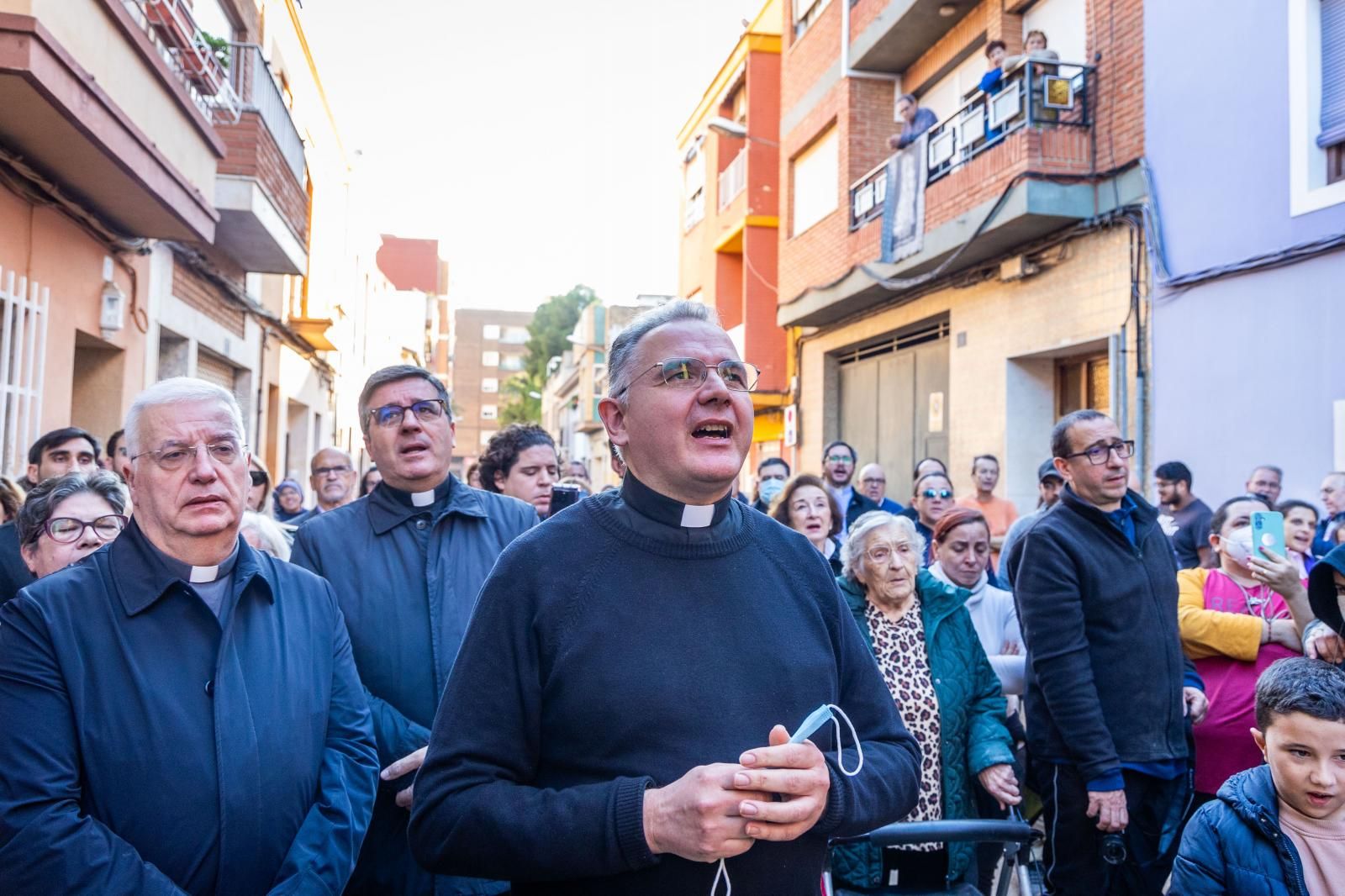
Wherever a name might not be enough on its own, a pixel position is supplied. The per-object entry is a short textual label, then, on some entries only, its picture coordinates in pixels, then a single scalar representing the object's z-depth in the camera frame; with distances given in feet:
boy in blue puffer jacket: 10.20
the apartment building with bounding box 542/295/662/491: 136.77
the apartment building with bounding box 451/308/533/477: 281.13
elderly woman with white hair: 12.94
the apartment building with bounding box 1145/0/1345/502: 26.71
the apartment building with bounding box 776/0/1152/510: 34.19
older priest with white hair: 7.72
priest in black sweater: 6.37
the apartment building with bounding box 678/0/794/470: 67.62
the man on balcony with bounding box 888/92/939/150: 44.47
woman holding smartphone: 14.76
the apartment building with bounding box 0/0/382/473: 23.22
